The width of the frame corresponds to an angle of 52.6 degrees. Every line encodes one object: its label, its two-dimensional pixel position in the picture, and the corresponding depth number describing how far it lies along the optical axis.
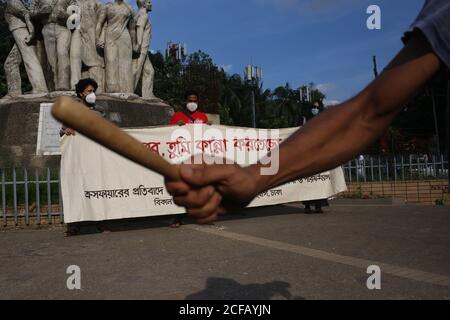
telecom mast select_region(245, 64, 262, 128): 22.89
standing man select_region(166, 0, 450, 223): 1.19
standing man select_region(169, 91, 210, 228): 7.77
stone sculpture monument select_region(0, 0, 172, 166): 10.91
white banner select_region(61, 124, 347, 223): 7.09
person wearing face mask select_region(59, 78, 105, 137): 6.22
